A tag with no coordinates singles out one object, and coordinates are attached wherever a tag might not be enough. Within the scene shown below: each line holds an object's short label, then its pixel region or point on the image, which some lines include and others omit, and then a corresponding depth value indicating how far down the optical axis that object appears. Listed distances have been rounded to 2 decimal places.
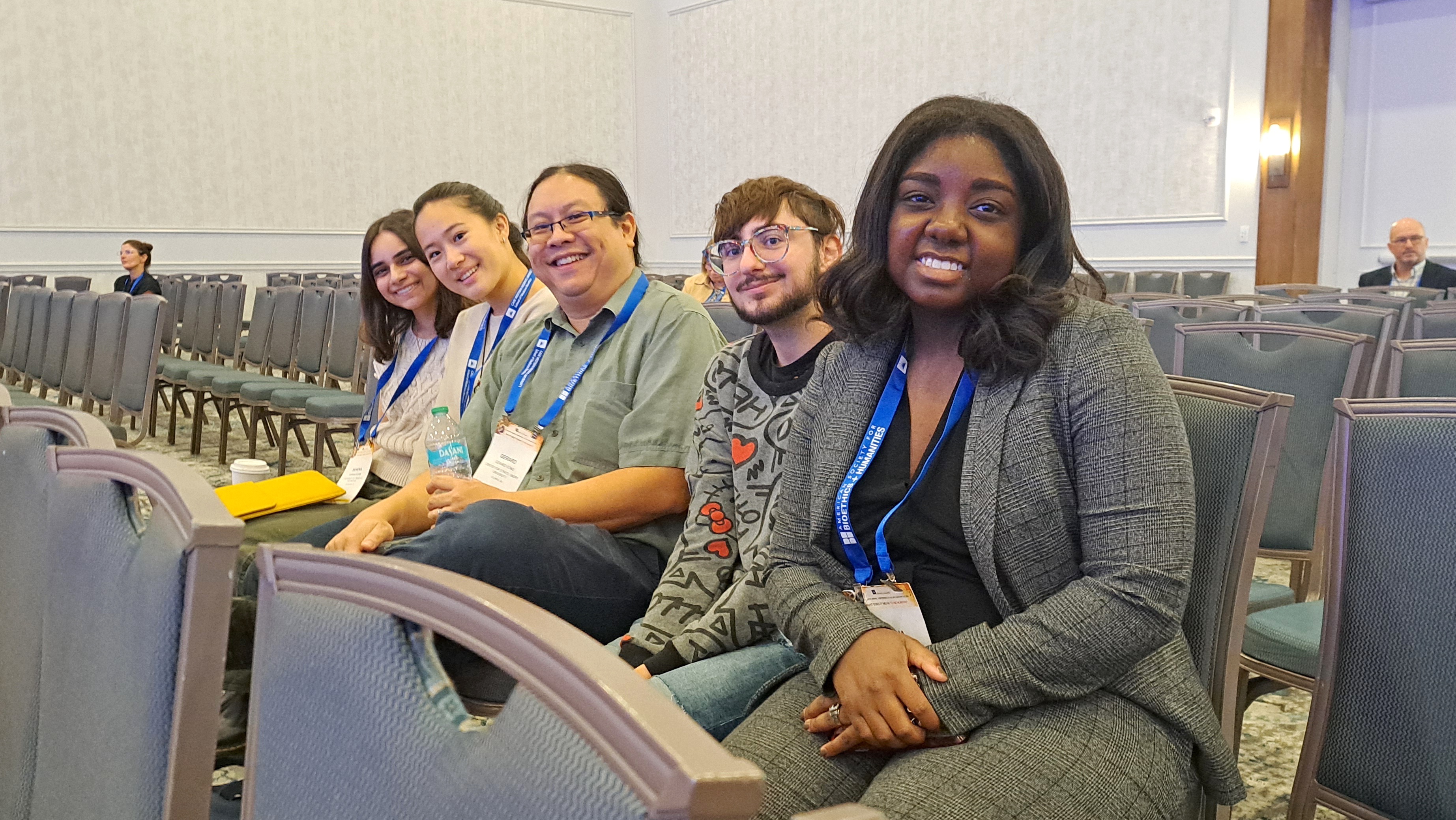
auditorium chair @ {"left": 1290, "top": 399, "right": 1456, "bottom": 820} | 1.38
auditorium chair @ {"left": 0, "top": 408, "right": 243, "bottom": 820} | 0.89
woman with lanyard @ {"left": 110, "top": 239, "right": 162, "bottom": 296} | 9.95
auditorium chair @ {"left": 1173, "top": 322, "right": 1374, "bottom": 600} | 2.61
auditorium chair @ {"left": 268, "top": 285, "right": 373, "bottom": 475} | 5.46
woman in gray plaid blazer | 1.31
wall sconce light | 9.54
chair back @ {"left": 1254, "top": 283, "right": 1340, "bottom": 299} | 6.89
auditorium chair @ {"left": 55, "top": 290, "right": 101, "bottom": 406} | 5.52
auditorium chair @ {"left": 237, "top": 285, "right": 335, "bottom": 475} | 6.25
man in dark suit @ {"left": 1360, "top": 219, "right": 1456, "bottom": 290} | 8.12
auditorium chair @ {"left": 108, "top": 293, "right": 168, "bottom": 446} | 5.06
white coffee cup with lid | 2.93
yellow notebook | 2.67
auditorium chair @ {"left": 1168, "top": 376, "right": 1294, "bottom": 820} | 1.46
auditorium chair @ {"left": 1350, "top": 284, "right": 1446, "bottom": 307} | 6.10
